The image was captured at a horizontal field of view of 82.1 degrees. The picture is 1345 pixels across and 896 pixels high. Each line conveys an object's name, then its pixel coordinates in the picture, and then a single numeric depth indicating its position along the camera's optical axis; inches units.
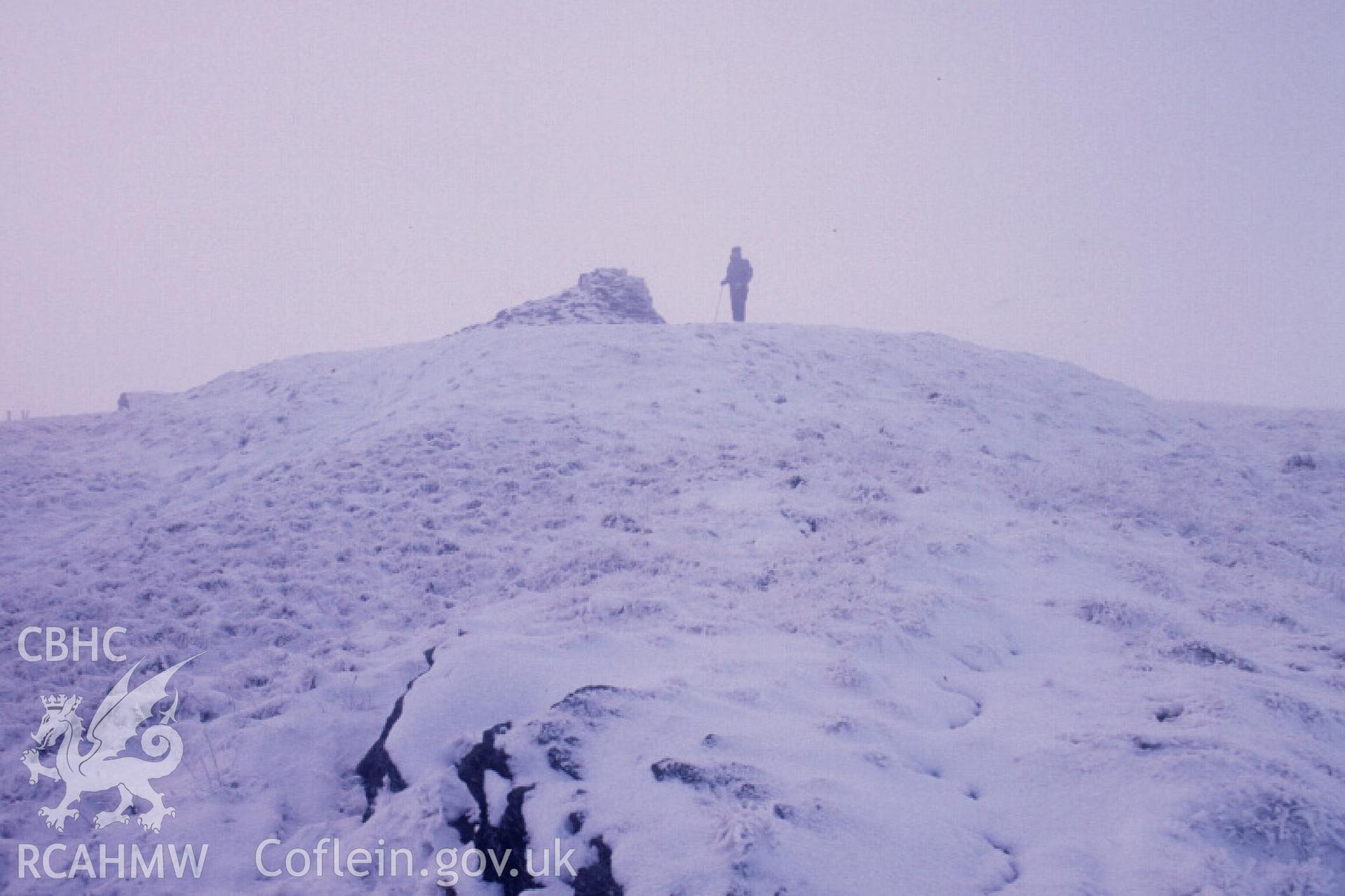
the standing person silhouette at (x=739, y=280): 898.1
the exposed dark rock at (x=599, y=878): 155.3
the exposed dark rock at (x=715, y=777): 172.6
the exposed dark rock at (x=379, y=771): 207.2
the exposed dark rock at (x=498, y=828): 168.4
